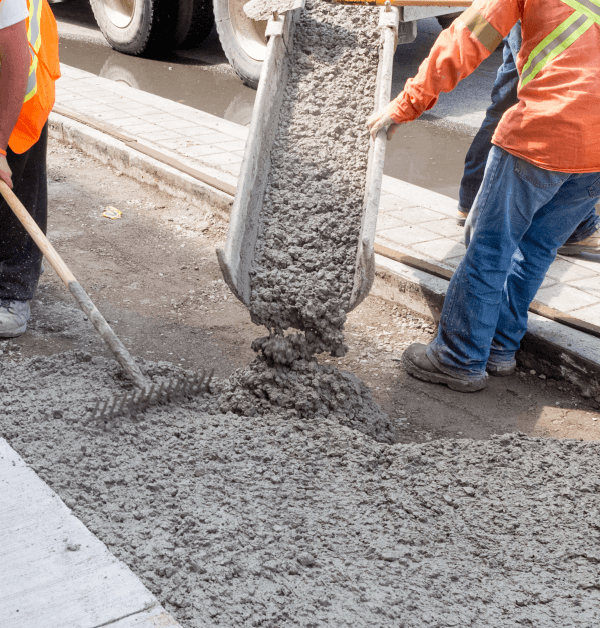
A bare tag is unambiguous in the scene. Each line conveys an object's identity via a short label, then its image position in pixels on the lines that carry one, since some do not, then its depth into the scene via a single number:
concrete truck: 7.75
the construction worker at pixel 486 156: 4.00
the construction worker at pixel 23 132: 2.79
